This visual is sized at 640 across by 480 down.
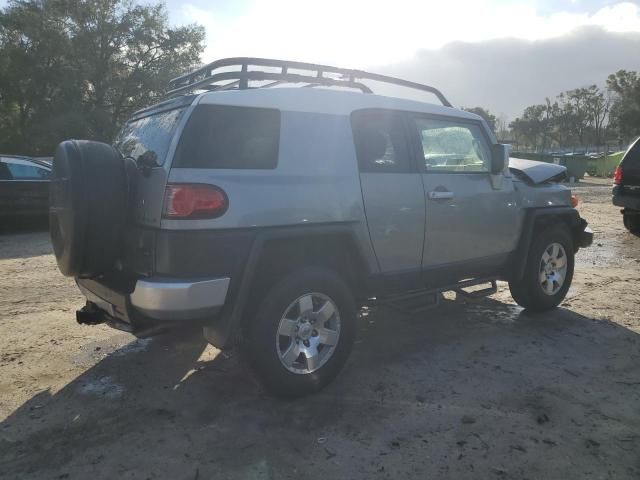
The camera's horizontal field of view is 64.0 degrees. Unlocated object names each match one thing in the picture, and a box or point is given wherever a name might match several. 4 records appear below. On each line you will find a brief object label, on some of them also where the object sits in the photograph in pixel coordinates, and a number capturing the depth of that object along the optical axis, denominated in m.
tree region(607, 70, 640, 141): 59.25
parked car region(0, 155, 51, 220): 9.38
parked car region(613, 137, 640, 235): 9.09
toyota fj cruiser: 2.89
